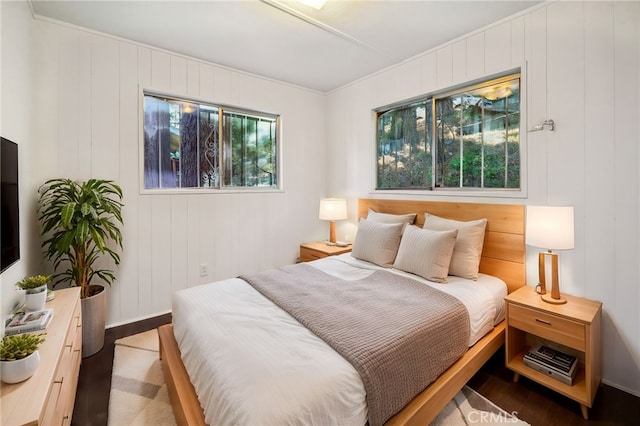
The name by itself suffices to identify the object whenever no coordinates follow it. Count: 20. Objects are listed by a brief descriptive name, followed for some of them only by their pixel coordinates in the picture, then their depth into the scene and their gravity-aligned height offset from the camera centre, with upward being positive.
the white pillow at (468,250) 2.34 -0.33
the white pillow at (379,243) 2.70 -0.31
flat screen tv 1.53 +0.06
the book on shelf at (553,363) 1.82 -1.00
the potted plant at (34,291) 1.70 -0.46
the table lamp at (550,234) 1.87 -0.17
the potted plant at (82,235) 2.17 -0.17
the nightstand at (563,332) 1.69 -0.77
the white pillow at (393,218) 2.98 -0.09
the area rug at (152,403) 1.67 -1.17
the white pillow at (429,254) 2.26 -0.36
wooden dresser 1.01 -0.67
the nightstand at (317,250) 3.45 -0.48
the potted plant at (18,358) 1.11 -0.56
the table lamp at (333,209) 3.67 +0.01
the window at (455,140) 2.52 +0.69
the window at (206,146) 3.05 +0.77
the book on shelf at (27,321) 1.48 -0.57
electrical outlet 3.25 -0.64
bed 1.38 -0.80
